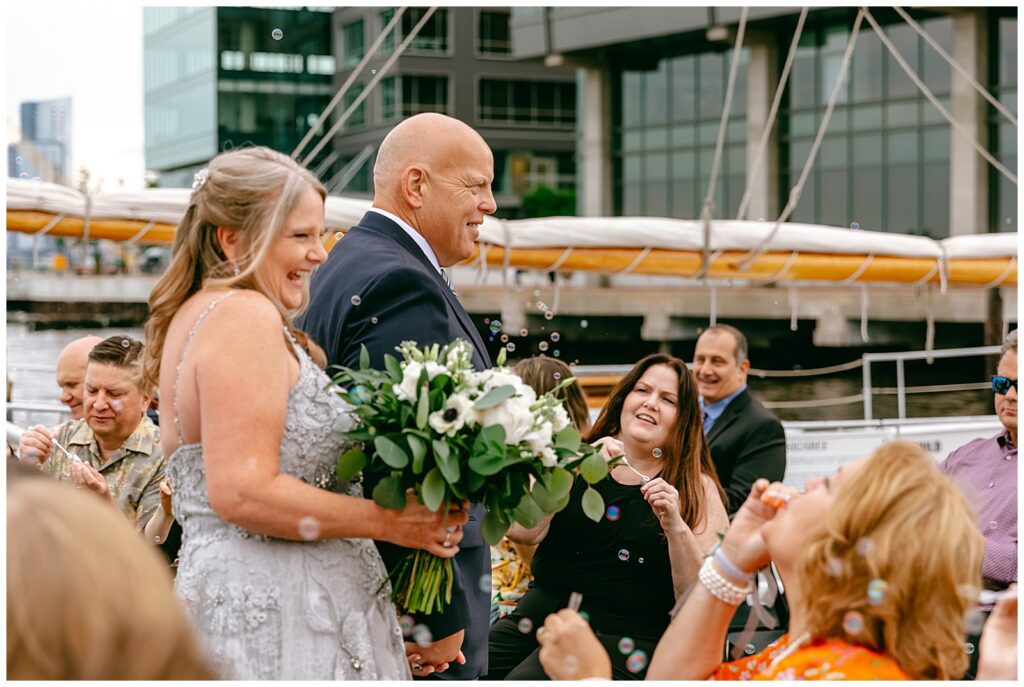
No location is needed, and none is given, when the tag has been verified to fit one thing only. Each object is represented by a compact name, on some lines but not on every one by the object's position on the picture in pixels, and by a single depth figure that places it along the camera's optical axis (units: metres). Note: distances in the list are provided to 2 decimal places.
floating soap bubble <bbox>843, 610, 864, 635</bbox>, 2.13
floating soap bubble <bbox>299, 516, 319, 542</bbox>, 2.39
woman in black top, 3.79
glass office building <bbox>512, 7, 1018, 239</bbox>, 27.86
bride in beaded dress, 2.36
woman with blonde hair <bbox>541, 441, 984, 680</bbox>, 2.06
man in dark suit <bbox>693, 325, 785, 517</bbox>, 6.00
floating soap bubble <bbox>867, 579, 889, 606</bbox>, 2.06
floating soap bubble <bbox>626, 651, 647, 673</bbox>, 3.62
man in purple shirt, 4.16
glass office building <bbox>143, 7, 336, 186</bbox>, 49.75
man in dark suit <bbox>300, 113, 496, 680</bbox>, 2.87
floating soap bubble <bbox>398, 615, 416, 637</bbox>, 2.85
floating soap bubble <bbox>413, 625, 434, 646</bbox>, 2.85
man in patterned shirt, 4.12
